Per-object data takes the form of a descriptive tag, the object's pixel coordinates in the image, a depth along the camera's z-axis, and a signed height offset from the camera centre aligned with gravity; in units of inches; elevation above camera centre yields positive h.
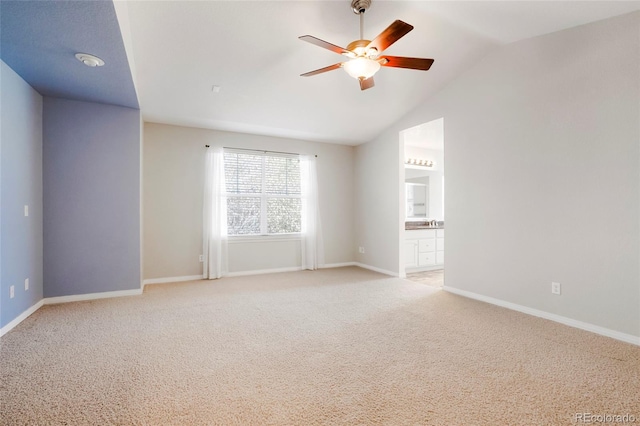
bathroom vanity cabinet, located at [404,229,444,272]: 213.6 -27.4
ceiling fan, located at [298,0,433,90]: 89.0 +51.2
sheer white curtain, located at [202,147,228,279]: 191.5 -2.8
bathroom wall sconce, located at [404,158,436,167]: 248.7 +41.9
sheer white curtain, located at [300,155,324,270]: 223.9 -0.1
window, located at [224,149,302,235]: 205.0 +14.5
